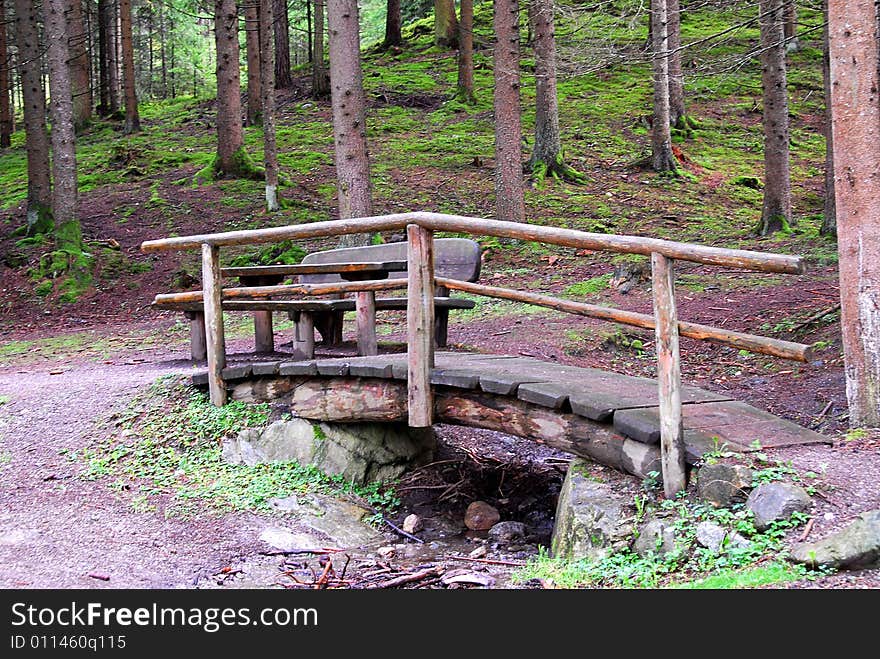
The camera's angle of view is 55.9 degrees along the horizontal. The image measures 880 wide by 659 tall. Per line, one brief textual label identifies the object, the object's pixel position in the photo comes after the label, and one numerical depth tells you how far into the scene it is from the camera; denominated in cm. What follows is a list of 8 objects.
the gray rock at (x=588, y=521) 452
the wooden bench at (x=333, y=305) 755
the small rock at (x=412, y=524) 604
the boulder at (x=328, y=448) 663
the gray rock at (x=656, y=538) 421
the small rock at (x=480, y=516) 623
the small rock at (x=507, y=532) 585
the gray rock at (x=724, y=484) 420
